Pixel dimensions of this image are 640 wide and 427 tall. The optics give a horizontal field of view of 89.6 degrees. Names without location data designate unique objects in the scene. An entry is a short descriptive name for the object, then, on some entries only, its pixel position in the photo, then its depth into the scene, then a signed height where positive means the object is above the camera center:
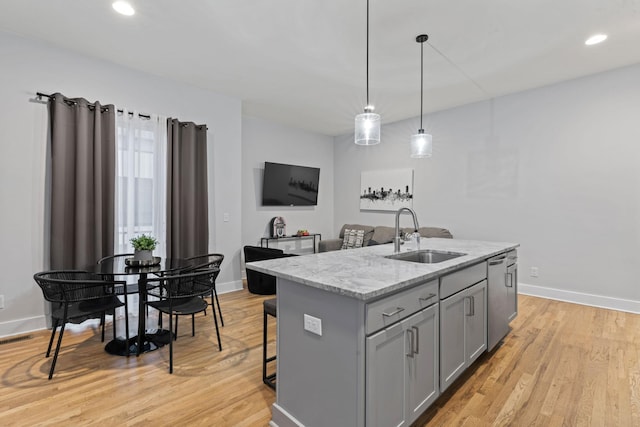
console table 5.79 -0.50
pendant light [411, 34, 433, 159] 3.17 +0.67
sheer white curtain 3.60 +0.38
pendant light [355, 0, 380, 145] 2.59 +0.69
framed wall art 5.80 +0.43
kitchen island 1.44 -0.64
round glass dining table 2.56 -0.65
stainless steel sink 2.62 -0.37
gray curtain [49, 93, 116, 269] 3.14 +0.31
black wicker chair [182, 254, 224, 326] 2.80 -0.49
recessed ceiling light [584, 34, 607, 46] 3.02 +1.66
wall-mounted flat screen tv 5.81 +0.51
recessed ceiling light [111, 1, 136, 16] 2.55 +1.65
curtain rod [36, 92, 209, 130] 3.12 +1.12
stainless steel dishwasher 2.56 -0.74
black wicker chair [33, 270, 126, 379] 2.33 -0.67
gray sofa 5.74 -0.44
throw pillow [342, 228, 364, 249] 6.11 -0.51
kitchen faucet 2.56 -0.22
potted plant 2.74 -0.32
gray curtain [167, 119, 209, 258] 3.96 +0.27
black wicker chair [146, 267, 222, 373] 2.46 -0.65
